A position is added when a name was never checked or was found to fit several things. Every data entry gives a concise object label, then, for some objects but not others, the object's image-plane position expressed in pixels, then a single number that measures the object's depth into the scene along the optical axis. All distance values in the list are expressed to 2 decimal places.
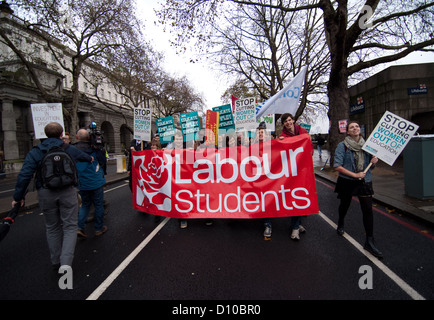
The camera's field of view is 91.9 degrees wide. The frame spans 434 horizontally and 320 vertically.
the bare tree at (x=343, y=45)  7.85
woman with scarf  3.09
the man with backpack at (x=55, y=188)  2.69
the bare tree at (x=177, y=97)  29.11
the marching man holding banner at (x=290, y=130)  3.77
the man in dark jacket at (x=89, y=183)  3.85
